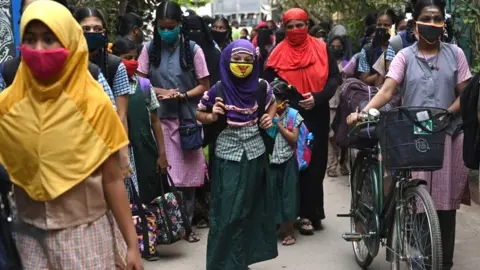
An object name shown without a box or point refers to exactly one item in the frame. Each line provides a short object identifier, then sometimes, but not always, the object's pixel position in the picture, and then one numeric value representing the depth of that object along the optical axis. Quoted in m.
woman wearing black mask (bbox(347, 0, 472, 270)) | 4.84
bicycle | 4.37
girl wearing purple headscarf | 5.11
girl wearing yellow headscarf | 2.77
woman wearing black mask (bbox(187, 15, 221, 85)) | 7.31
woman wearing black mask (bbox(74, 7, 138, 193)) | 4.61
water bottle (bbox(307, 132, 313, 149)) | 6.32
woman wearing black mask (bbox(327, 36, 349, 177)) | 8.91
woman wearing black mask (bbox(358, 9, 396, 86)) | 7.50
